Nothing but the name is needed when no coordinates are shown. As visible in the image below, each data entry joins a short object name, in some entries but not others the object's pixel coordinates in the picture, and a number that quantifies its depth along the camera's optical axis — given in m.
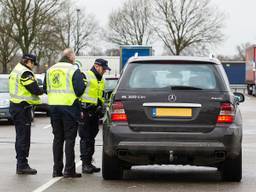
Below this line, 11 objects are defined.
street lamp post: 77.15
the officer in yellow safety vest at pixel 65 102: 10.15
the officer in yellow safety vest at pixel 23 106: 10.80
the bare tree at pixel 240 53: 122.19
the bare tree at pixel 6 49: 63.69
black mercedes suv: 9.30
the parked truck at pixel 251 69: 50.19
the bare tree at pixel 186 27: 73.41
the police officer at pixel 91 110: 10.84
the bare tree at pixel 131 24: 79.50
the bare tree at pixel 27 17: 53.94
